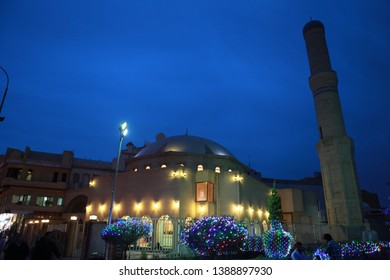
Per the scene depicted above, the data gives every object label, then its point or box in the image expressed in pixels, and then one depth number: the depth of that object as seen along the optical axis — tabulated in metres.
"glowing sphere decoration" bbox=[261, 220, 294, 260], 11.84
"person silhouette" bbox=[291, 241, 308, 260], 7.47
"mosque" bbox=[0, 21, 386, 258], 23.69
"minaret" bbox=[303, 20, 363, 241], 24.19
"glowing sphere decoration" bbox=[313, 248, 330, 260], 7.48
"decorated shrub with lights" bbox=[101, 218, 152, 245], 11.73
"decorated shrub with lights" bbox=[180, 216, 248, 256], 10.36
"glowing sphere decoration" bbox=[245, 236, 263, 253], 13.42
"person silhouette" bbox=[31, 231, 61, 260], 7.16
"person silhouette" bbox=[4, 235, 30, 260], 7.57
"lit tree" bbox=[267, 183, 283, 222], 26.77
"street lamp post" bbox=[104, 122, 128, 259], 16.30
